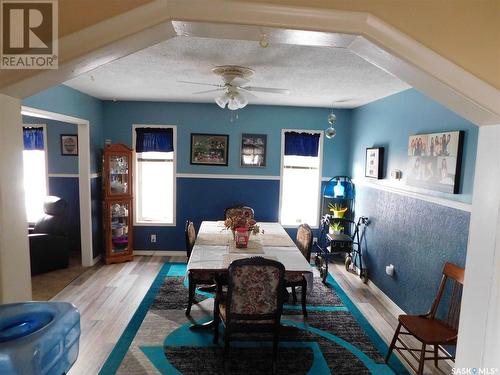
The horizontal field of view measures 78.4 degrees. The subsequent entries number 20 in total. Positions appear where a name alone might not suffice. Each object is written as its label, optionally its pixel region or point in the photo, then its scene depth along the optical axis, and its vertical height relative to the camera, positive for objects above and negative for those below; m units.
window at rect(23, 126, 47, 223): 5.25 -0.24
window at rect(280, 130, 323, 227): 5.32 -0.23
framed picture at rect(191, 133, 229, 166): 5.20 +0.22
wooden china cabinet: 4.75 -0.71
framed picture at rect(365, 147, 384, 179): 4.10 +0.07
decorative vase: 3.35 -0.81
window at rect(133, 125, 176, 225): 5.16 -0.26
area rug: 2.57 -1.70
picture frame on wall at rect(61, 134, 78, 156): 5.24 +0.25
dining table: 2.83 -0.94
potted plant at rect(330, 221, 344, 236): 4.79 -0.98
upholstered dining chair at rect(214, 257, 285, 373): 2.35 -1.07
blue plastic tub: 0.80 -0.52
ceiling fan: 2.97 +0.79
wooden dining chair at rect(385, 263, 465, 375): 2.35 -1.29
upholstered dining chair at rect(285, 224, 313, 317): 2.97 -1.03
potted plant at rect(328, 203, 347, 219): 5.06 -0.74
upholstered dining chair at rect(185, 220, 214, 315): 2.88 -1.10
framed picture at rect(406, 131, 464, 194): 2.72 +0.08
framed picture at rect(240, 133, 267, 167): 5.26 +0.22
